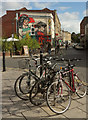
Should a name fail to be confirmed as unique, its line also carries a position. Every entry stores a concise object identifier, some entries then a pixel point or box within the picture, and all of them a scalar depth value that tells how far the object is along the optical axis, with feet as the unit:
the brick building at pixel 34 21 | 70.43
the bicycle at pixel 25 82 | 9.10
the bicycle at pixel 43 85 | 8.20
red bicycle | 7.48
